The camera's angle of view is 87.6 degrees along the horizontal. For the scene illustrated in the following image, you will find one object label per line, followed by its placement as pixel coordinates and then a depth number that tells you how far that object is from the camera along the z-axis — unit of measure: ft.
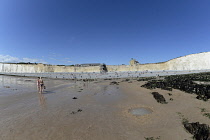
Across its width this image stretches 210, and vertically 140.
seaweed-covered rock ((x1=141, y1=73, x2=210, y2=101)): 30.08
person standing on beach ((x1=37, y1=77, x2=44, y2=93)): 45.12
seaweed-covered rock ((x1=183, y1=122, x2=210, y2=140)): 12.71
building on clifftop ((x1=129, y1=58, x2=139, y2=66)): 364.83
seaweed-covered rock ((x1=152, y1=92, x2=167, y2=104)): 28.80
